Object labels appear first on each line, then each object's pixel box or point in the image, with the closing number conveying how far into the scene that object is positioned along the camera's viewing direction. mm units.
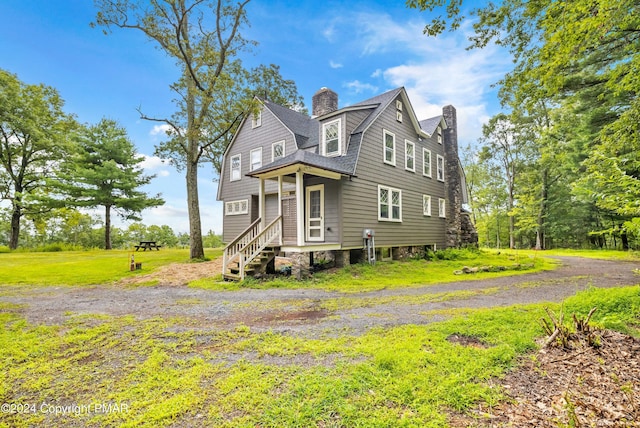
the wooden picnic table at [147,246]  20789
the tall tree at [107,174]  22641
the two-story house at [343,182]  10297
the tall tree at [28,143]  20844
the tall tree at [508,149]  26828
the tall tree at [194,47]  12570
